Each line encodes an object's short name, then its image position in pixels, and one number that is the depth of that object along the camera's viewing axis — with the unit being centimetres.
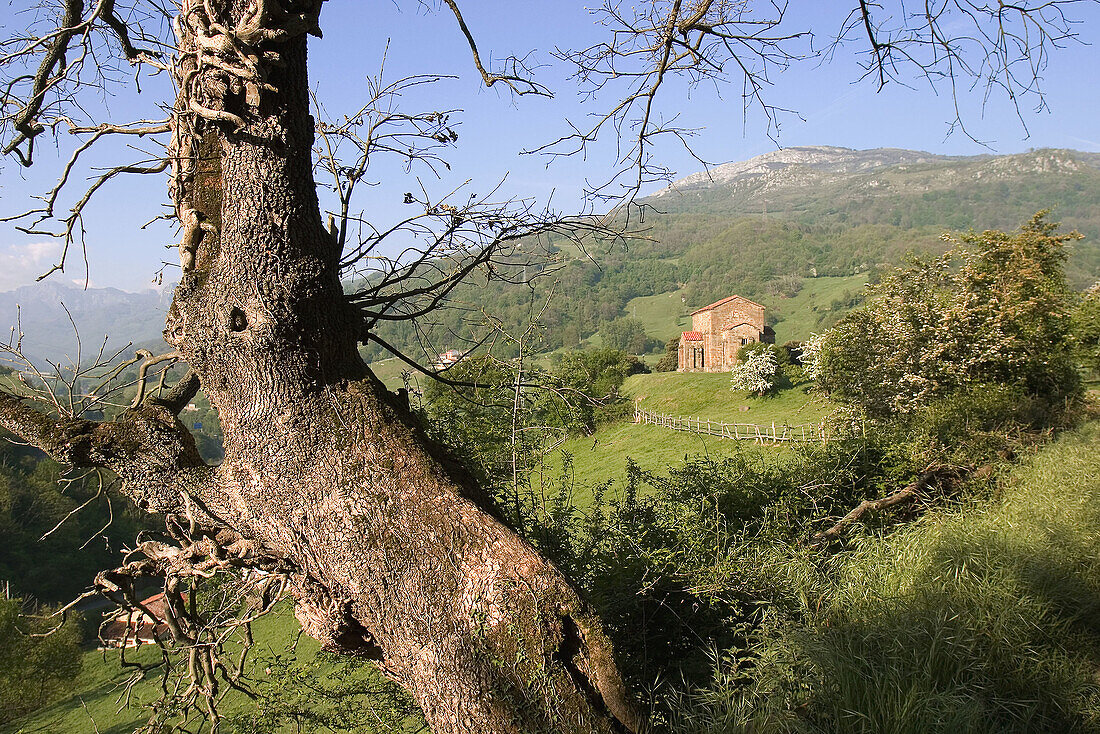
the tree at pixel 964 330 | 1366
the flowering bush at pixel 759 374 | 3612
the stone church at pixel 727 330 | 4925
